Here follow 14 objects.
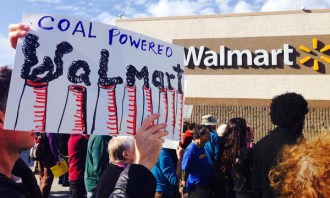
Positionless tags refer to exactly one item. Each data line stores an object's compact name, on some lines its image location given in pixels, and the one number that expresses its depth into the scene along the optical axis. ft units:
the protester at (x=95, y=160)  14.97
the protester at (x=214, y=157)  14.98
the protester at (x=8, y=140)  5.24
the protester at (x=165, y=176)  13.51
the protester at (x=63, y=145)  20.90
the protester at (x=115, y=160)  9.04
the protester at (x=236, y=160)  12.78
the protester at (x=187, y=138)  19.34
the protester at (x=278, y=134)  9.75
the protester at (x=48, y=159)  20.72
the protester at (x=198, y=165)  14.90
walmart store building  50.88
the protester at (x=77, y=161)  17.03
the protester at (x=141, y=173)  4.74
